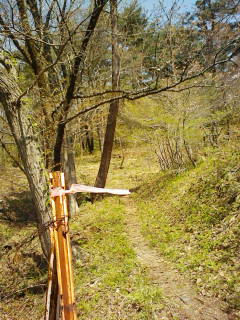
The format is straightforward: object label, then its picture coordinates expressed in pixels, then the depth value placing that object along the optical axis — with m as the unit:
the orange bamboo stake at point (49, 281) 2.50
